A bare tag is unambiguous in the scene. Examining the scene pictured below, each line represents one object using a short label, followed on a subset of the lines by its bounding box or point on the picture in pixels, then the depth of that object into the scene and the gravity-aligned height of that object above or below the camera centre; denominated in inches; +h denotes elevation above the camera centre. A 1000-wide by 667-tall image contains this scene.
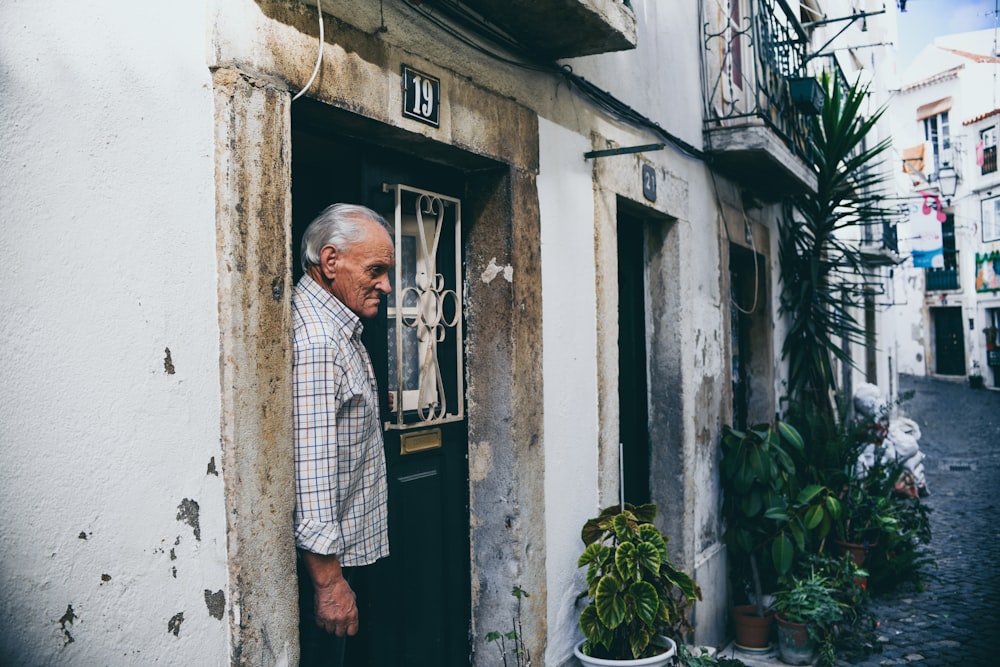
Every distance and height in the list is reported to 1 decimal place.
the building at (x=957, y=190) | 1101.7 +203.9
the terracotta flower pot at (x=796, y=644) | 211.0 -75.5
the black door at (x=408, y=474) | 119.5 -18.4
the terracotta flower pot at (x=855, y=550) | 257.8 -63.6
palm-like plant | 305.3 +35.2
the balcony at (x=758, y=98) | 235.8 +81.6
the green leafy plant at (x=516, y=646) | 135.6 -47.7
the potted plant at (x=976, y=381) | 1120.2 -52.1
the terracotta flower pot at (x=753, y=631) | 225.6 -77.0
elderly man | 92.4 -7.3
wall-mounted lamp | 1074.1 +209.9
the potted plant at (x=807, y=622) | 209.8 -70.0
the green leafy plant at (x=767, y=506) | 224.1 -43.6
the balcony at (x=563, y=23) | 133.3 +56.0
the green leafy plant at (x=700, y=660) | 158.6 -61.2
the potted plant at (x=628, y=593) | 141.4 -41.6
